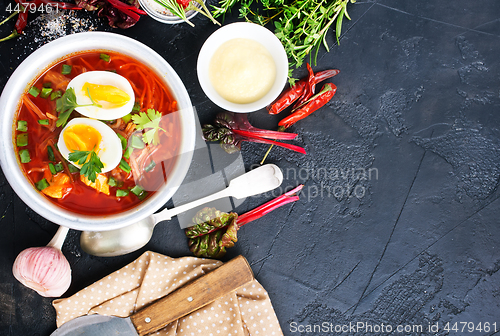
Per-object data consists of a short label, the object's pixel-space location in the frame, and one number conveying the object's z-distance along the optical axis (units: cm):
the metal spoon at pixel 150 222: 86
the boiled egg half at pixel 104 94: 81
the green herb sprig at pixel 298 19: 86
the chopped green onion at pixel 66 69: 82
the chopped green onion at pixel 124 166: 82
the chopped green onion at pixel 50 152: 82
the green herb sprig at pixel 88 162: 79
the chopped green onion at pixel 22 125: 82
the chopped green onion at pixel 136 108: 82
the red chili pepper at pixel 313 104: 87
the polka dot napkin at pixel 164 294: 88
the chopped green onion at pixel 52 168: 82
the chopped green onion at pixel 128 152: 82
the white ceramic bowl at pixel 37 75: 81
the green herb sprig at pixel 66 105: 80
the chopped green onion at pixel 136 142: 82
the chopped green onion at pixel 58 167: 82
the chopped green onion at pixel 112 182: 82
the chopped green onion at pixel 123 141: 82
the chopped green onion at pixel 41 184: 82
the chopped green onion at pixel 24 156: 81
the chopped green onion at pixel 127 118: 82
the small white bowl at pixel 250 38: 85
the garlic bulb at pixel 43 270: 85
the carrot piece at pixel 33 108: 82
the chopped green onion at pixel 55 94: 82
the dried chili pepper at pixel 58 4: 86
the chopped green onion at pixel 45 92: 82
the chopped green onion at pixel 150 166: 83
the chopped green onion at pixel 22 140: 82
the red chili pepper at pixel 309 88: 88
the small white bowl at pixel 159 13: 86
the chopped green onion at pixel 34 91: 82
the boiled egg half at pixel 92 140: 81
